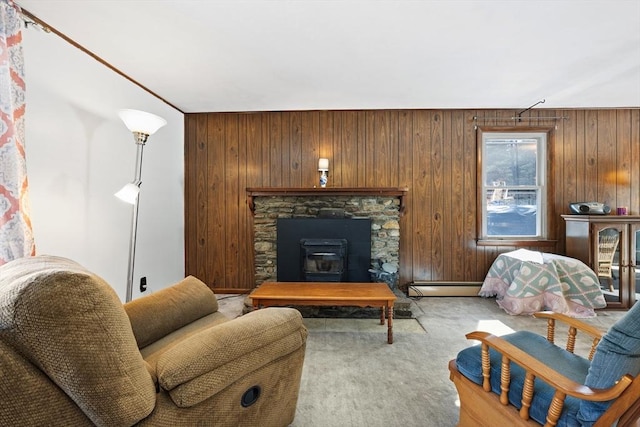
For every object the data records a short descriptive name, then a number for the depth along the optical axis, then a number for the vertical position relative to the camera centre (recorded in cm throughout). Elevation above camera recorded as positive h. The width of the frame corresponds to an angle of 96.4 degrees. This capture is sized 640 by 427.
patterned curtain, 151 +36
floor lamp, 201 +57
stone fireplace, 347 +1
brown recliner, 70 -47
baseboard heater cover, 355 -93
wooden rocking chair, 92 -66
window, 367 +38
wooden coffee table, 236 -69
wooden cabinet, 303 -43
